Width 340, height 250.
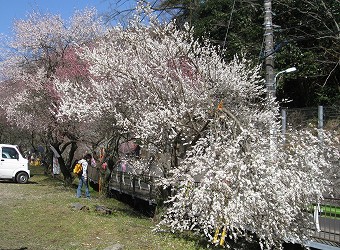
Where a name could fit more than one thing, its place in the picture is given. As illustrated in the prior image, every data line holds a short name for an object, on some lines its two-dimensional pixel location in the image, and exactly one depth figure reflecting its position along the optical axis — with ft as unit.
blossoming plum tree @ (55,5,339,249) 24.54
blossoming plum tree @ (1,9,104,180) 59.41
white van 67.82
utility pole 35.44
